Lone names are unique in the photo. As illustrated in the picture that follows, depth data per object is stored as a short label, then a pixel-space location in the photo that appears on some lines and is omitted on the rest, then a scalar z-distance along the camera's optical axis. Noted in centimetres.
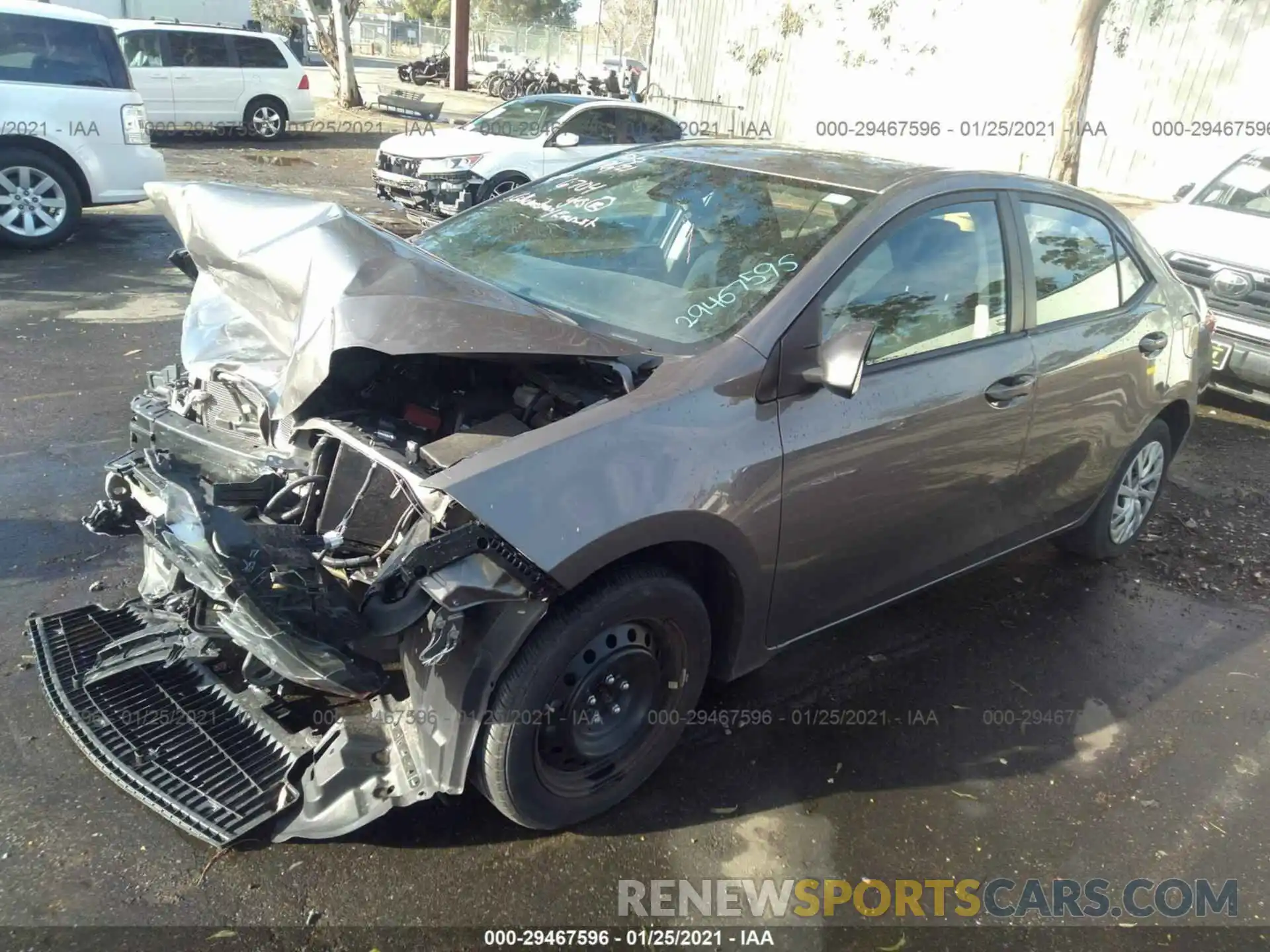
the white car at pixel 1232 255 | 674
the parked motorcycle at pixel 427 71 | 3069
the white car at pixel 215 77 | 1527
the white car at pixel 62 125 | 816
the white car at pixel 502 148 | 1070
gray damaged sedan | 238
